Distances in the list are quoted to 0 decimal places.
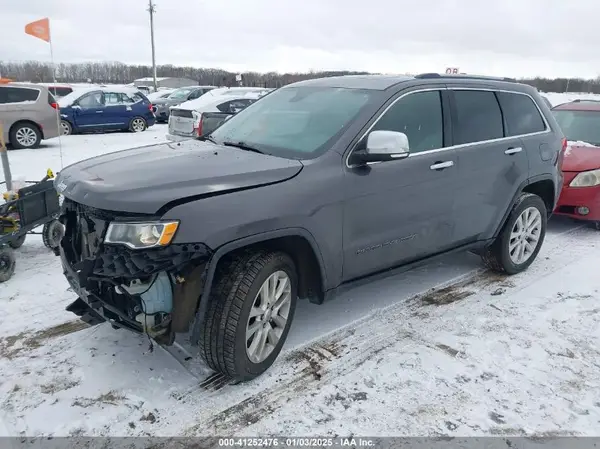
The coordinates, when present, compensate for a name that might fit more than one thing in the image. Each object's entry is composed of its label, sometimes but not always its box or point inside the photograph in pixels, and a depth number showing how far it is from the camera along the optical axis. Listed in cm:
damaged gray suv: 267
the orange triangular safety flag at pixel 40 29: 815
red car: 632
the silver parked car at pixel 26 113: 1188
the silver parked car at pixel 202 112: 1077
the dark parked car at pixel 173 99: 2233
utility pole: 4464
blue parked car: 1541
